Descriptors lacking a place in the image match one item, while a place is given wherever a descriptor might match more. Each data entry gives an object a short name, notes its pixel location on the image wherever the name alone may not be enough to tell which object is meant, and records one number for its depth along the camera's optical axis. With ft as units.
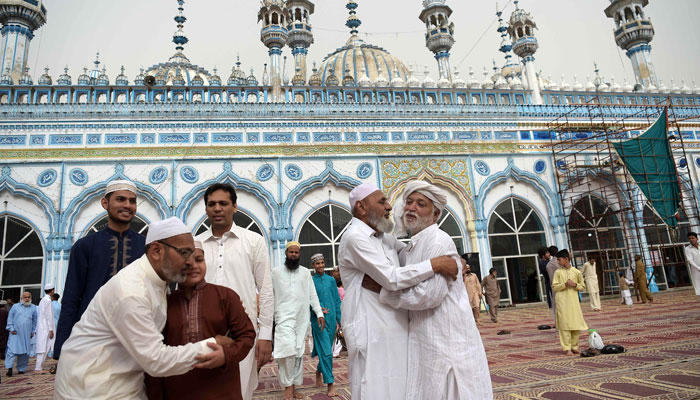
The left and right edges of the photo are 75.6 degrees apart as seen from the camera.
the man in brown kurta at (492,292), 31.10
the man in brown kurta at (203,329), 5.91
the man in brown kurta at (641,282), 35.68
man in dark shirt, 8.16
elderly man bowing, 5.33
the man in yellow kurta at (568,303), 16.38
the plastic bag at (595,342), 15.70
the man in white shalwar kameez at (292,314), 13.10
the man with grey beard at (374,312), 6.72
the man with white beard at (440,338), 6.59
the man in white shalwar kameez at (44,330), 22.84
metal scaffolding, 42.57
